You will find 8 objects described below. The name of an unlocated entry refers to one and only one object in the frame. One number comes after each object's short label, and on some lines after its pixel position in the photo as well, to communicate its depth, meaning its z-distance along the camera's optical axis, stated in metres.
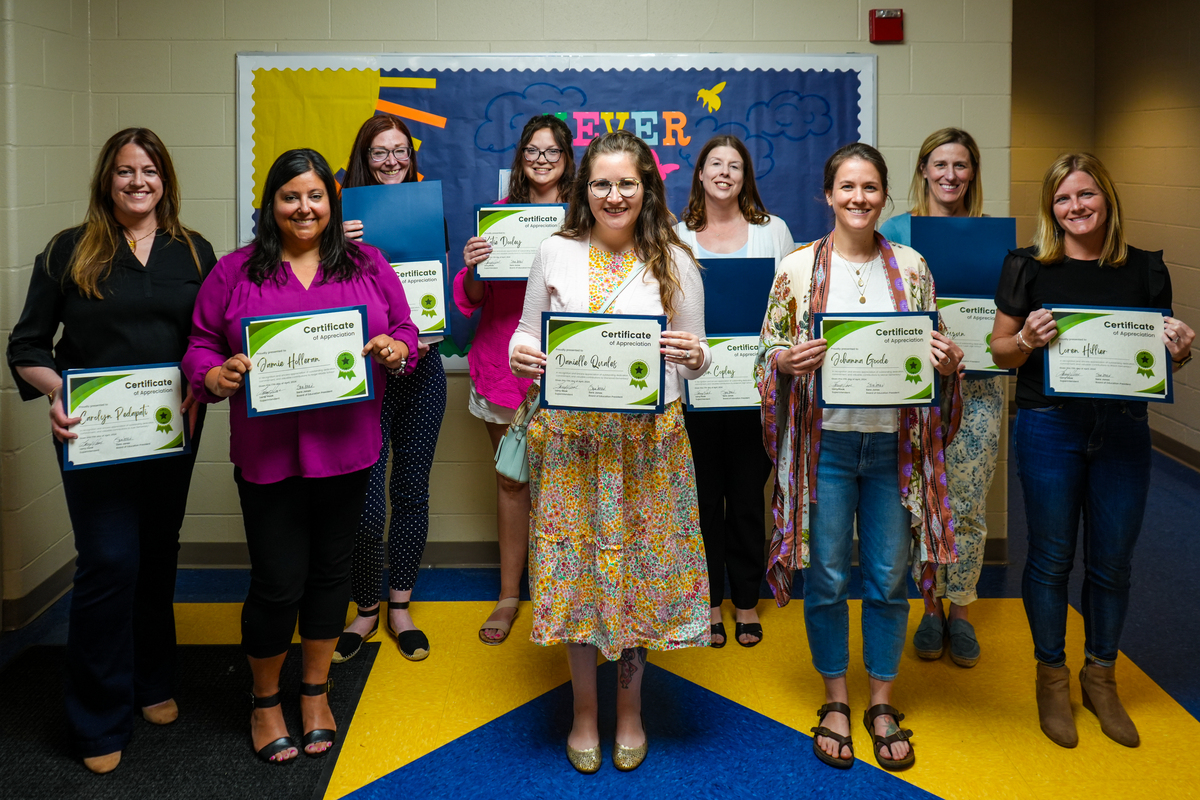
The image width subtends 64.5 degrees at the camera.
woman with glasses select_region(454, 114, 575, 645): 3.13
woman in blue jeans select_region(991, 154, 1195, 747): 2.46
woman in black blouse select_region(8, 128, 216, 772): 2.40
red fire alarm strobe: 3.78
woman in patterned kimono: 2.39
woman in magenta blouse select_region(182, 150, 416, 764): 2.32
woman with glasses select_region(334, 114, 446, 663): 3.07
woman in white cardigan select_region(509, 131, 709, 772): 2.37
